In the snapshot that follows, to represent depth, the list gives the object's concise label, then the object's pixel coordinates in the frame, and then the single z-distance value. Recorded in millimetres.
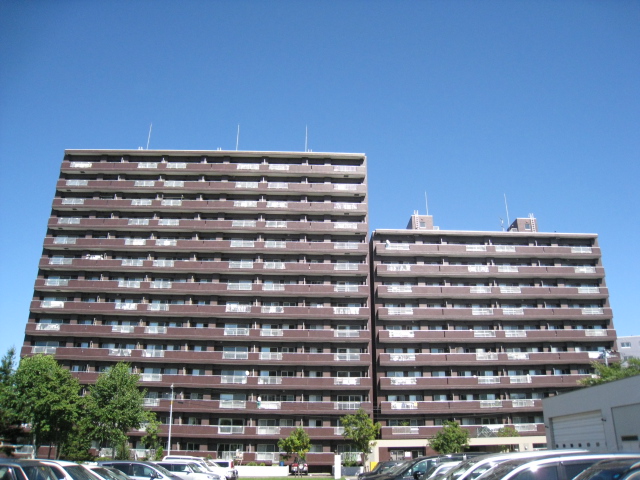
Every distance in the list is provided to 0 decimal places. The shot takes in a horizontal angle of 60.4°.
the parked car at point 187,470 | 26234
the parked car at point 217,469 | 29366
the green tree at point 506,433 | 59062
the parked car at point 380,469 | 31180
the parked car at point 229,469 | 34378
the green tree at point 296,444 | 55906
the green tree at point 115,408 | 45562
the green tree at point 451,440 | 54062
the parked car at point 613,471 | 9219
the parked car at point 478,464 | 14014
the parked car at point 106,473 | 16441
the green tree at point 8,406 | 45091
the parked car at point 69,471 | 13586
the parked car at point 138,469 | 21316
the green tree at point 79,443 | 45500
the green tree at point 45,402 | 44125
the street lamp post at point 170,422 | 55338
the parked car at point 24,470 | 12086
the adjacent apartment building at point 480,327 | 62031
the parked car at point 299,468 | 53844
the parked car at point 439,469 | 20534
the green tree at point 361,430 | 55562
